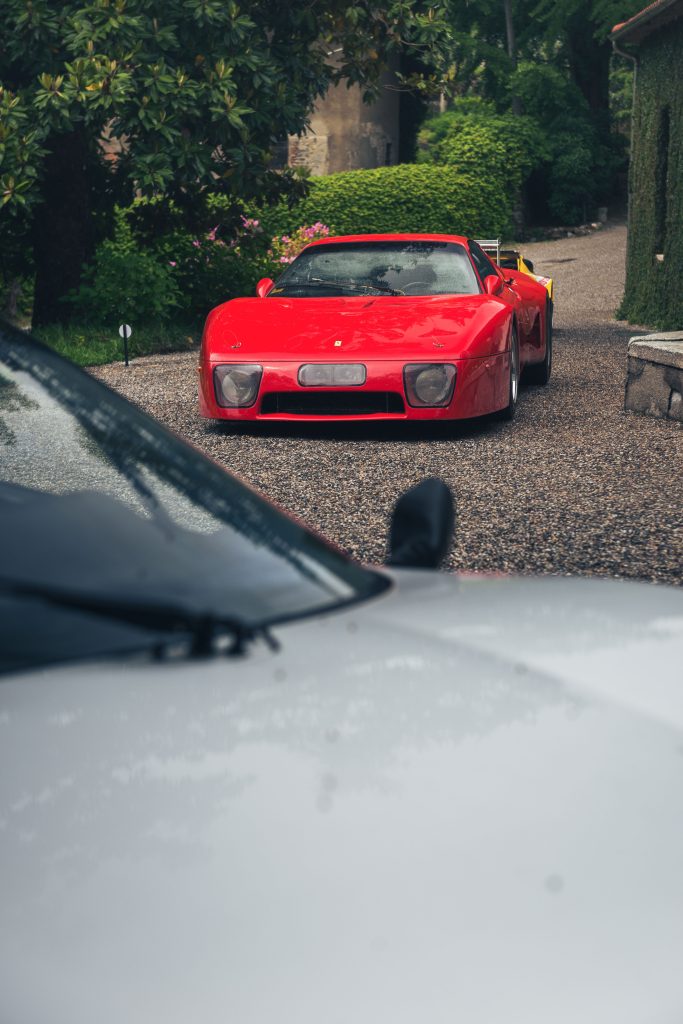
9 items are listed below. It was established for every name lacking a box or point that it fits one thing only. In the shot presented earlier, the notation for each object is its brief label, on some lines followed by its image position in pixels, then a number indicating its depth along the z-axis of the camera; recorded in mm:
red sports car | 7801
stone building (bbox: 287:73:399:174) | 32438
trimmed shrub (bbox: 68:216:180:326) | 15289
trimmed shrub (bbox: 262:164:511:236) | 28094
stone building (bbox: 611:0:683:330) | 15820
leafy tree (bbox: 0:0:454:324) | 12562
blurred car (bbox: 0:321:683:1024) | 1048
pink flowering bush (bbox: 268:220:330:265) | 17859
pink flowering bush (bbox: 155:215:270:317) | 16594
